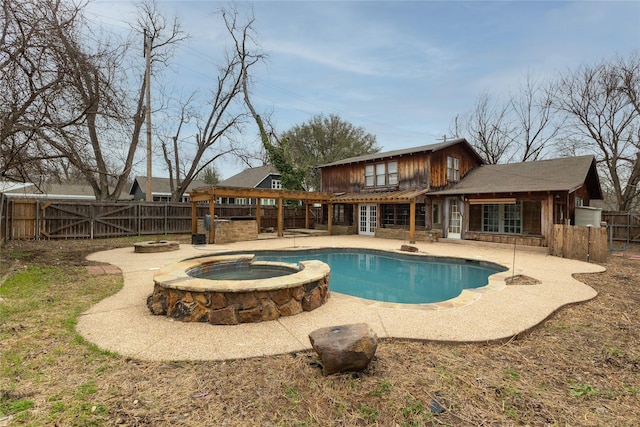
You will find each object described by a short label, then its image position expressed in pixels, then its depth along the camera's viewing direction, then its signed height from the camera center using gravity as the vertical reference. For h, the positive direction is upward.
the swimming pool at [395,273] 7.02 -1.65
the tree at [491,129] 24.17 +6.68
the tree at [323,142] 29.24 +6.71
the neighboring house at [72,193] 28.73 +1.96
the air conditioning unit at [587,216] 13.04 -0.04
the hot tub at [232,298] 4.19 -1.15
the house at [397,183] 15.80 +1.71
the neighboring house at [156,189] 31.28 +2.56
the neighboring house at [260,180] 31.14 +3.41
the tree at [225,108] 20.81 +6.96
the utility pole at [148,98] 15.04 +5.57
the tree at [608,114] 16.98 +5.75
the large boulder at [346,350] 2.80 -1.19
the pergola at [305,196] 13.38 +0.86
